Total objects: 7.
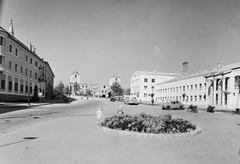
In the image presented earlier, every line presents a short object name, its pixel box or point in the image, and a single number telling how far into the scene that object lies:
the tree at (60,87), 121.62
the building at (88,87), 168.10
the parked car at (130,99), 45.78
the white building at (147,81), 89.62
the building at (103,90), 147.80
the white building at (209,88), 38.12
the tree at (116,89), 122.25
